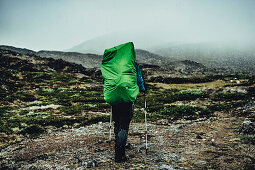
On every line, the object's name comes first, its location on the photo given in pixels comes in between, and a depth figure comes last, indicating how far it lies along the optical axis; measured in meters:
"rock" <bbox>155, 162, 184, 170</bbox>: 5.40
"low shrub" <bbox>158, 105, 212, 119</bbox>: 14.34
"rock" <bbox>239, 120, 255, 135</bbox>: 7.79
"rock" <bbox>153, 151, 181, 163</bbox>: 6.09
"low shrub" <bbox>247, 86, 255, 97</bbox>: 20.43
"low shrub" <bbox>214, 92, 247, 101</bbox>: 19.73
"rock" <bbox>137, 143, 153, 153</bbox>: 7.10
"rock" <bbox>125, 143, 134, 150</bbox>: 7.29
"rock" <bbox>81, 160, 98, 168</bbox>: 5.87
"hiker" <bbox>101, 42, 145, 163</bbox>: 5.58
